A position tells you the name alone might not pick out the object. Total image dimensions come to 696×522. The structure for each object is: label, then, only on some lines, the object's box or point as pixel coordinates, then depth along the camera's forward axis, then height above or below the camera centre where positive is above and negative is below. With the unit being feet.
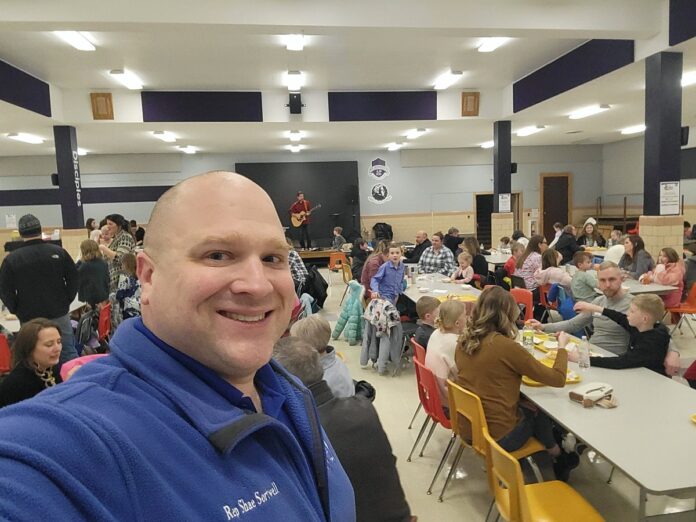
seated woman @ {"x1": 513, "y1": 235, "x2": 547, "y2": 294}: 19.60 -2.54
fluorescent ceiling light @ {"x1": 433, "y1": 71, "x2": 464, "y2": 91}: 24.81 +7.24
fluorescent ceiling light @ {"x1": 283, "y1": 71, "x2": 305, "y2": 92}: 23.35 +7.19
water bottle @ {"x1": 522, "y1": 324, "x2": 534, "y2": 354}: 10.92 -3.18
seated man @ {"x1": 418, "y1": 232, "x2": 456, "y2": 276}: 23.76 -2.63
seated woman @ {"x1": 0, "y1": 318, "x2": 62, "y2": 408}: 8.54 -2.57
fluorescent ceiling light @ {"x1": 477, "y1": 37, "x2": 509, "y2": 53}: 19.04 +6.84
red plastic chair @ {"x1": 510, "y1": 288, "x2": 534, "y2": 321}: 16.07 -3.28
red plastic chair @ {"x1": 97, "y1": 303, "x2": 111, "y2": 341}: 15.43 -3.35
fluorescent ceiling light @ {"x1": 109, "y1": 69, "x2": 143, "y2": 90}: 22.14 +7.24
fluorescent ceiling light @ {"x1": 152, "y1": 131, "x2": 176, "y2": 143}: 31.76 +6.03
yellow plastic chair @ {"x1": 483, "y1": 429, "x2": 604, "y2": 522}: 6.12 -4.38
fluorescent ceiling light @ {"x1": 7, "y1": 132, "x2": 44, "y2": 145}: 30.40 +6.08
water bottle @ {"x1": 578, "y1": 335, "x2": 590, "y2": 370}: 9.55 -3.18
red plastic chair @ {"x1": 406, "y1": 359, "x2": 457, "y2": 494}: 9.66 -4.03
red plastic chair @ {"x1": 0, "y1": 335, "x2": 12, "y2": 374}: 12.68 -3.60
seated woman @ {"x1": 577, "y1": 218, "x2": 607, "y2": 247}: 32.65 -2.38
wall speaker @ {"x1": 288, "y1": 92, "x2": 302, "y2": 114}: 26.91 +6.56
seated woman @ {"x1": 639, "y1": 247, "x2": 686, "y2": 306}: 17.97 -2.84
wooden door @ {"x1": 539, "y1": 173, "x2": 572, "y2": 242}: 49.93 +0.56
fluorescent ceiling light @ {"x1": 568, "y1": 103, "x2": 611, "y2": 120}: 28.71 +6.02
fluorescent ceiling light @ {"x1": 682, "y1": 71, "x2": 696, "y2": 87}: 21.21 +5.74
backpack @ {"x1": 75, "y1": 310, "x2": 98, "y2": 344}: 14.62 -3.35
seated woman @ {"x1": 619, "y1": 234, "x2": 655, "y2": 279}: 19.43 -2.41
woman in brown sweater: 8.41 -3.02
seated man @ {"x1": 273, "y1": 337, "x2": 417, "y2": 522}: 5.70 -3.04
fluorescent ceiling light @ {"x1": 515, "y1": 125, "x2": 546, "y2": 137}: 35.96 +6.12
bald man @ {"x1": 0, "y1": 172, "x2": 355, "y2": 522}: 1.66 -0.79
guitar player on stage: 43.42 -0.10
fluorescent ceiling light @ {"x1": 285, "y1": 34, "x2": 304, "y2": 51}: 16.98 +6.51
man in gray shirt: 11.14 -2.97
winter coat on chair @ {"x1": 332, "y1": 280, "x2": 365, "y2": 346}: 19.94 -4.56
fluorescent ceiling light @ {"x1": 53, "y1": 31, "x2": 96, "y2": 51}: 16.85 +6.82
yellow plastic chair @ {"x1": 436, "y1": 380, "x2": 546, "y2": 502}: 8.09 -3.94
